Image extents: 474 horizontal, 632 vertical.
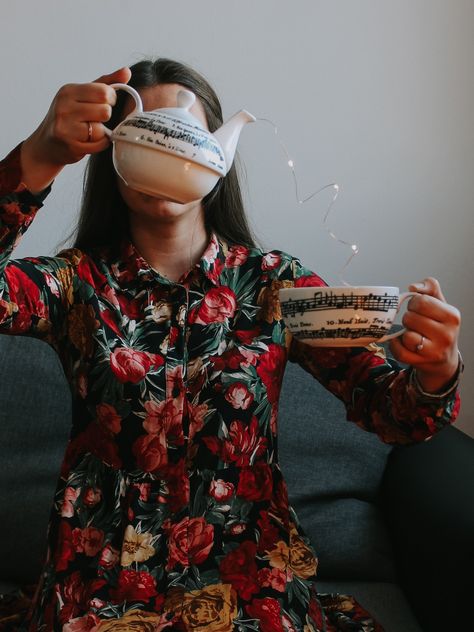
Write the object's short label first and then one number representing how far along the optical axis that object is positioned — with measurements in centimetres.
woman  87
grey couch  122
